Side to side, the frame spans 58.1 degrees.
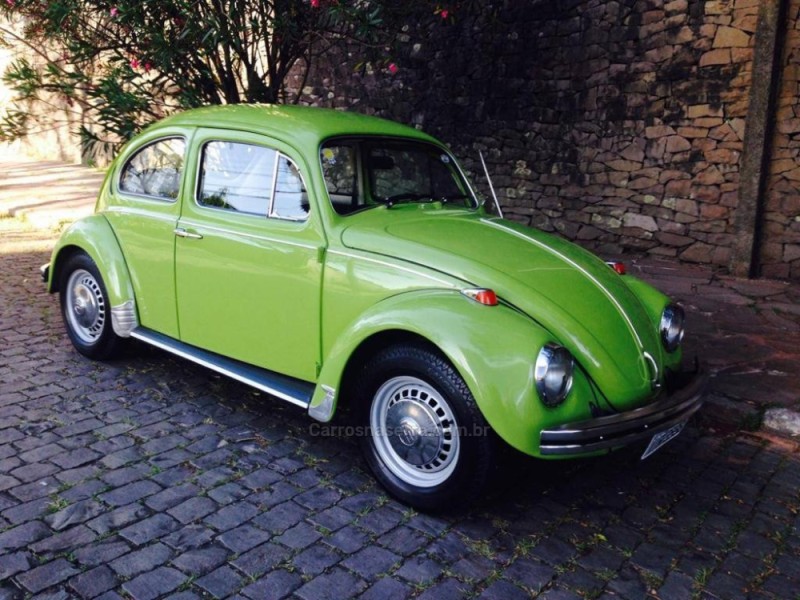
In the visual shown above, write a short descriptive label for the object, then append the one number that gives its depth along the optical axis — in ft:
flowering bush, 18.53
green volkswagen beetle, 9.85
